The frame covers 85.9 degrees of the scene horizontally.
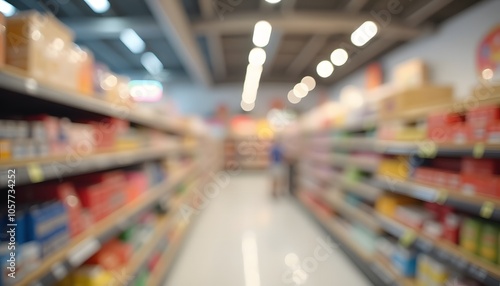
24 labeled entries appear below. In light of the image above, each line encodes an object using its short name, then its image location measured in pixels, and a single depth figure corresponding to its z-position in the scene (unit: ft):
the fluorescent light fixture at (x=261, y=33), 16.56
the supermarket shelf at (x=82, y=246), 3.63
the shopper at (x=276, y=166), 23.62
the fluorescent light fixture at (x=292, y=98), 42.73
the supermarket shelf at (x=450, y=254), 5.32
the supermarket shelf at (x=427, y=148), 5.46
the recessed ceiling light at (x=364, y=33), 16.48
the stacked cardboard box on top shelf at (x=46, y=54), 3.69
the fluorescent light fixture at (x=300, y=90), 39.71
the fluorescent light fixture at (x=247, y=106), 44.57
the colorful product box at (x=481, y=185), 5.46
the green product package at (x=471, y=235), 5.93
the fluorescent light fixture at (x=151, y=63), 27.42
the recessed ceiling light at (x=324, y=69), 28.98
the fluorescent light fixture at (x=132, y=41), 19.92
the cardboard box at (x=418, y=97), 8.50
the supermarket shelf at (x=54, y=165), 3.26
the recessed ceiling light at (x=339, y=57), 24.30
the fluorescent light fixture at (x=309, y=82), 37.06
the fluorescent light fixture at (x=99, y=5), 13.86
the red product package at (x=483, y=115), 5.45
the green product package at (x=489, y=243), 5.50
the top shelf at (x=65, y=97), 3.15
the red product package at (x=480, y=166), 5.79
